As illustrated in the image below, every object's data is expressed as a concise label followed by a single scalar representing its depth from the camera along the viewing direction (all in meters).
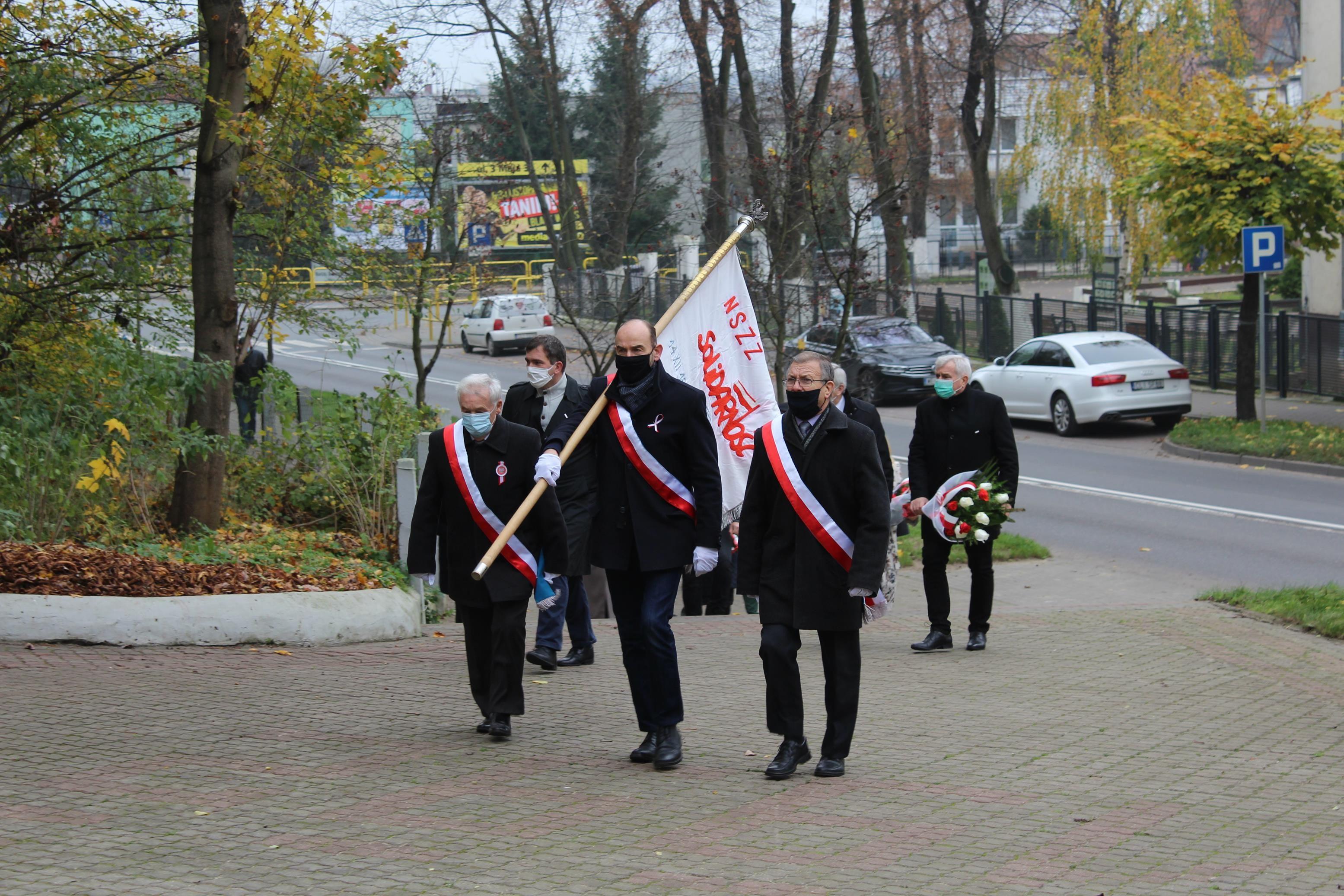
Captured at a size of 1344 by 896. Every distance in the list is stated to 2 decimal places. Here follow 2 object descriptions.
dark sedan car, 27.98
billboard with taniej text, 25.45
